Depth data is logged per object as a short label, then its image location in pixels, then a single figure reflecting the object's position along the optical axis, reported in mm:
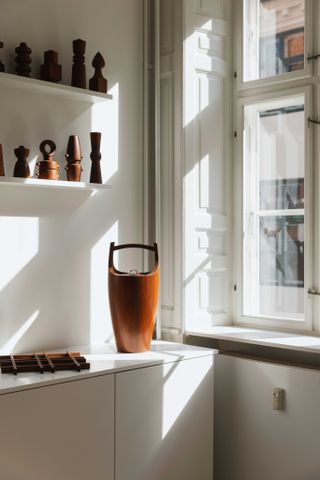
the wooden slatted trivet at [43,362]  2652
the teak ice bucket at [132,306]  3035
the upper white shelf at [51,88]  2826
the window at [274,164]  3340
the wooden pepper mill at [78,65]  3115
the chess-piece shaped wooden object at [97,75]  3184
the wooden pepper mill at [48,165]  2939
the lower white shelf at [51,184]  2777
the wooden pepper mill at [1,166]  2812
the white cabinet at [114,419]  2451
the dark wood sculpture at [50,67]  2988
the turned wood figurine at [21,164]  2879
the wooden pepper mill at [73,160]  3061
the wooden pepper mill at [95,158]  3156
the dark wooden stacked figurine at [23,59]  2883
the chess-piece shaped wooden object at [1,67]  2824
